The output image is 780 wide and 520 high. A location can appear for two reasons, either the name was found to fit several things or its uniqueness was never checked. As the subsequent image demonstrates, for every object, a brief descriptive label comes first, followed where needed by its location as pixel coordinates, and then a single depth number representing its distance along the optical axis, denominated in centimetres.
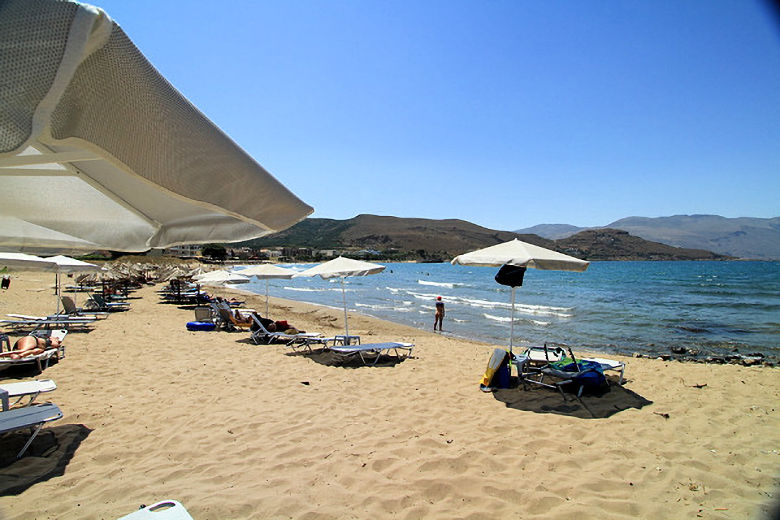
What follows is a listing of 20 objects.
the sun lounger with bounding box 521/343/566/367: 638
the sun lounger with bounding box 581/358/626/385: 629
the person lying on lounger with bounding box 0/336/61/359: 643
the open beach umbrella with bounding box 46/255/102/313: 1090
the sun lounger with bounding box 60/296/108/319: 1285
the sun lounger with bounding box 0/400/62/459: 341
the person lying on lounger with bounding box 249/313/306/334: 1006
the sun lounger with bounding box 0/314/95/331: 1051
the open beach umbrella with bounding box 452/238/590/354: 561
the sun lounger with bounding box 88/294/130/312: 1505
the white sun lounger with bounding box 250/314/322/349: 938
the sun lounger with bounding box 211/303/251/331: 1177
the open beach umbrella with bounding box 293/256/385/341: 844
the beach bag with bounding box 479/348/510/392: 593
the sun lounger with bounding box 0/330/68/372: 624
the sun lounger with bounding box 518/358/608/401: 566
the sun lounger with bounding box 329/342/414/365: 776
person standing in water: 1526
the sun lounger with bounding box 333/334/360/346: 902
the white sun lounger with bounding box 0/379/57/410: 406
